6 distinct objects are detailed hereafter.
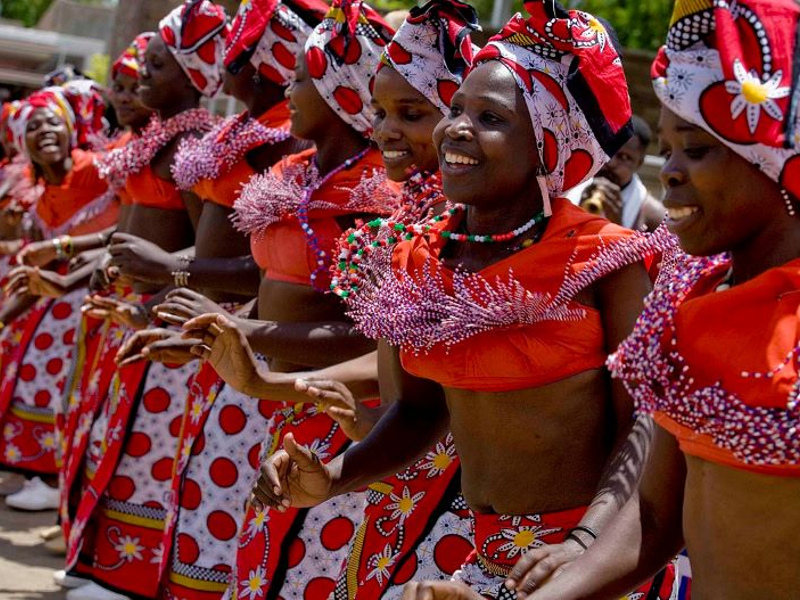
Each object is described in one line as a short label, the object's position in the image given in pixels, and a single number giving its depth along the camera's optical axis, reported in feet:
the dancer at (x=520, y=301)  10.77
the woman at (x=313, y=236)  15.16
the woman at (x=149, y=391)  21.61
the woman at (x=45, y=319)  28.43
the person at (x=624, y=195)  21.39
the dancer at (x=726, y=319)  7.88
